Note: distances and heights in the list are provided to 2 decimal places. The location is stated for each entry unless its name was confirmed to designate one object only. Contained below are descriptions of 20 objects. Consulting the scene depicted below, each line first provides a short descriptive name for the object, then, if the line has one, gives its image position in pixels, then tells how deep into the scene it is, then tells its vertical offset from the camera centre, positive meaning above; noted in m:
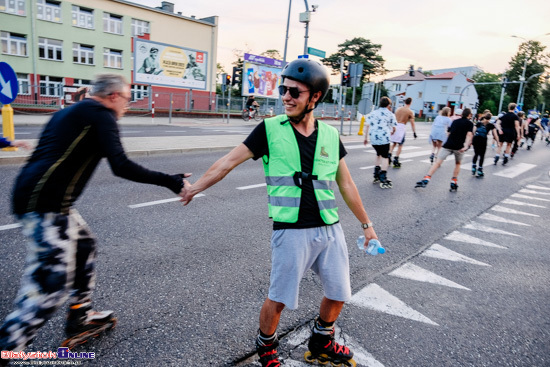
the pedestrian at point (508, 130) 13.54 -0.16
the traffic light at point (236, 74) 26.38 +2.07
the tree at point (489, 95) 75.74 +6.16
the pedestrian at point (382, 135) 8.45 -0.42
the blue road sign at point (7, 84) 8.59 +0.08
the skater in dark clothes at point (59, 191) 2.01 -0.53
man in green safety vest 2.12 -0.46
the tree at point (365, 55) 71.88 +10.94
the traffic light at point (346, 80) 18.81 +1.62
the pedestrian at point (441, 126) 11.75 -0.19
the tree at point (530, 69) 78.88 +11.72
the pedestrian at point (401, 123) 10.82 -0.16
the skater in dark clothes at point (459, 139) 8.67 -0.38
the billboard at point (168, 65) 25.50 +2.38
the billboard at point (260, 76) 29.41 +2.39
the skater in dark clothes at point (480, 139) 10.43 -0.41
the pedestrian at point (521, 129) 15.65 -0.12
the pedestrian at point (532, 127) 20.69 -0.01
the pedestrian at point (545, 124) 26.29 +0.28
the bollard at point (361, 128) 22.65 -0.81
